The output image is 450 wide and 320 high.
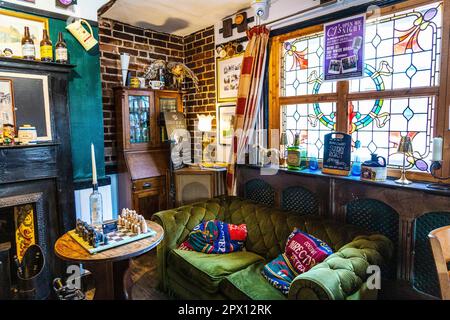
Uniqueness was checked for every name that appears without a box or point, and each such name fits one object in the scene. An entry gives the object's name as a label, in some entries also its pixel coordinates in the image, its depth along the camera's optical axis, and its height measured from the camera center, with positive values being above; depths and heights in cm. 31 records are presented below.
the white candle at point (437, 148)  189 -11
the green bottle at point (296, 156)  264 -21
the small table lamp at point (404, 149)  196 -12
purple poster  226 +67
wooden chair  130 -60
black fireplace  225 -42
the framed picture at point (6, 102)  218 +27
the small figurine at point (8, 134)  214 +4
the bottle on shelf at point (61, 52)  239 +70
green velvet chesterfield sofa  149 -78
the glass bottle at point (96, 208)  195 -48
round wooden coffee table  162 -66
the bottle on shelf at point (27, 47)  223 +69
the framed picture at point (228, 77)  329 +67
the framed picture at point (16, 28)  224 +86
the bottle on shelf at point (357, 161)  227 -23
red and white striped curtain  286 +41
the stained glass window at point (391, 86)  202 +35
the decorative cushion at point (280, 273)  189 -94
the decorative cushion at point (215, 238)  244 -87
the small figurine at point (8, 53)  222 +65
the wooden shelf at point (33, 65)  212 +56
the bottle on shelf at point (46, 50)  231 +70
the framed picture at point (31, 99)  221 +30
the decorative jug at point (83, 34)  250 +90
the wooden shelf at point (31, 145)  215 -5
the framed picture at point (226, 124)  340 +13
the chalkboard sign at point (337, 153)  229 -17
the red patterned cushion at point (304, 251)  192 -79
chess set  173 -62
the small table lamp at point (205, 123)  343 +14
